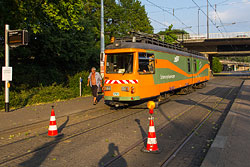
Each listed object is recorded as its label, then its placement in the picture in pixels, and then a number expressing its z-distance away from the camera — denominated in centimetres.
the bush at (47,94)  1151
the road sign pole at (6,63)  1009
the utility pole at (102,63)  1575
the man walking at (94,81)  1255
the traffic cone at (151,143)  546
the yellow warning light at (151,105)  547
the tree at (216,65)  7866
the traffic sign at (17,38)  969
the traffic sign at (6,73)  1003
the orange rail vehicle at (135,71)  1036
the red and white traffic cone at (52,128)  691
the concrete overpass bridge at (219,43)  4338
